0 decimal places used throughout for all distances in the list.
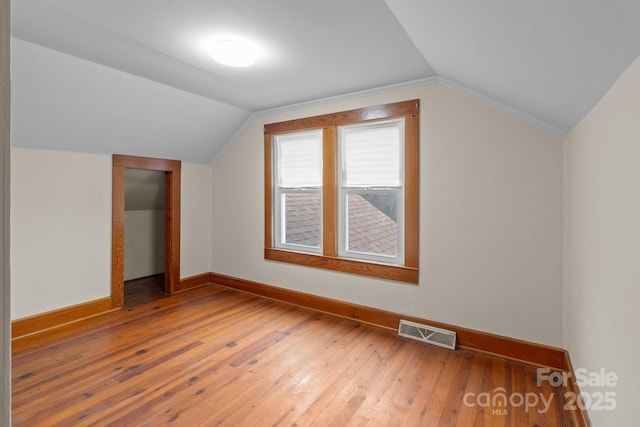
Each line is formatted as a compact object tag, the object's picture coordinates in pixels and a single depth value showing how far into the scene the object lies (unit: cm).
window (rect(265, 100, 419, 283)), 302
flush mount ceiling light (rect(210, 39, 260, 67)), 216
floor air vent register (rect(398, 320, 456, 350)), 274
